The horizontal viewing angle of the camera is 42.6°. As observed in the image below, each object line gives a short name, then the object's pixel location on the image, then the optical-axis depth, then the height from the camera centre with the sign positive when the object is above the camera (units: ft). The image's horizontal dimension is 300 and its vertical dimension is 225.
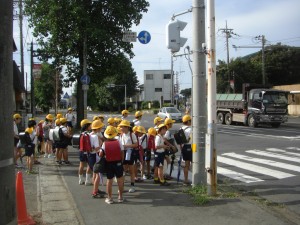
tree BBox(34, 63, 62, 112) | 257.75 +8.75
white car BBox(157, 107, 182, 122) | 119.65 -2.68
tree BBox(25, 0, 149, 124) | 75.66 +15.53
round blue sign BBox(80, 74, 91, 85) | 70.74 +4.84
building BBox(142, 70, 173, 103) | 320.09 +15.61
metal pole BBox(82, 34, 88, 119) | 74.39 +8.06
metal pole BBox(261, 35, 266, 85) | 164.37 +26.97
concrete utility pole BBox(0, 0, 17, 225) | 10.89 -0.24
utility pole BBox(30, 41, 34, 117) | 97.70 +5.94
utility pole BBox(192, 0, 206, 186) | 26.58 +1.48
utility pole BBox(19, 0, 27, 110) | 90.61 +17.93
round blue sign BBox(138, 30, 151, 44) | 59.77 +10.62
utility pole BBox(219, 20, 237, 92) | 177.88 +33.00
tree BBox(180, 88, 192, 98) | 297.20 +10.38
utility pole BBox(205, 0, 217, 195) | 24.58 -0.57
